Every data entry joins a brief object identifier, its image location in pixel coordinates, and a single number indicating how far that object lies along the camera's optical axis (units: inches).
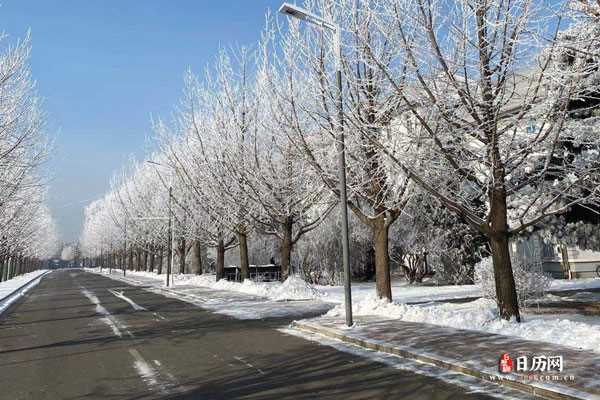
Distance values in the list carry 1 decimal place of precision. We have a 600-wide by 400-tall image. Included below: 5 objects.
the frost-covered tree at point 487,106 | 391.9
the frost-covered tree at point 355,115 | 532.4
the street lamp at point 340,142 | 460.1
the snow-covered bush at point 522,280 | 557.9
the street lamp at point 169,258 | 1359.4
